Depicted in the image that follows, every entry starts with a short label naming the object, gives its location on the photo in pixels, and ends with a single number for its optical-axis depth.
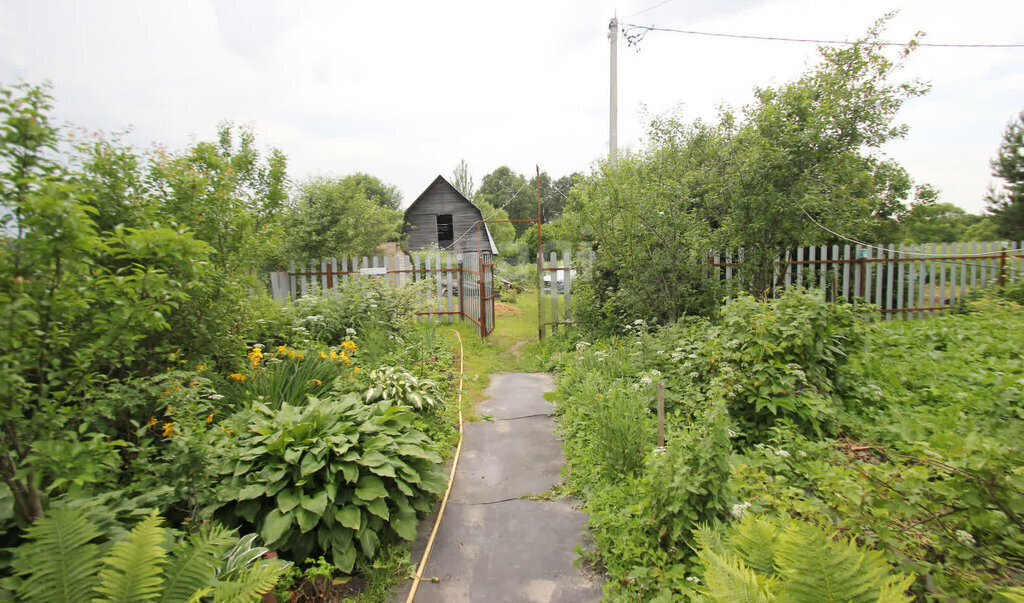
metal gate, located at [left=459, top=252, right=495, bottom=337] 8.16
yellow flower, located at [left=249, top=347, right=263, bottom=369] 3.69
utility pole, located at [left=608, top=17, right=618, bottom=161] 8.54
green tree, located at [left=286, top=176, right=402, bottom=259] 9.84
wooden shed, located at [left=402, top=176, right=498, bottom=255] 22.28
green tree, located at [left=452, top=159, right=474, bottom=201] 42.69
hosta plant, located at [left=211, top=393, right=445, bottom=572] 2.46
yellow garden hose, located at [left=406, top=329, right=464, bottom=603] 2.39
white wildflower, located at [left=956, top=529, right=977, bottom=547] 1.62
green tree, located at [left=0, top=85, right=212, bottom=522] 1.53
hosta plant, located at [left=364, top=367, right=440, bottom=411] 3.88
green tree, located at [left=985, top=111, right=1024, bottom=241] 11.61
